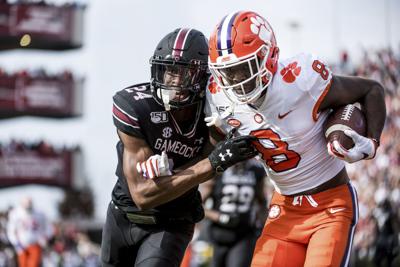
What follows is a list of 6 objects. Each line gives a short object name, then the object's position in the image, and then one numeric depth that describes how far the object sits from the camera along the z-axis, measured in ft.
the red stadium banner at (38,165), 200.13
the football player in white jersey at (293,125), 31.48
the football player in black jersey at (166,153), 32.71
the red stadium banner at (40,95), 196.75
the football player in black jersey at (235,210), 56.49
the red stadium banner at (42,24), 199.41
